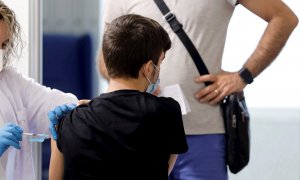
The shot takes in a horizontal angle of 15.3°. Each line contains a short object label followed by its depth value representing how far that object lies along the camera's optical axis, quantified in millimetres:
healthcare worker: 3006
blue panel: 3742
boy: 2676
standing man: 3115
